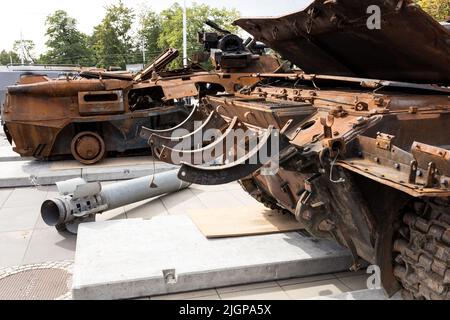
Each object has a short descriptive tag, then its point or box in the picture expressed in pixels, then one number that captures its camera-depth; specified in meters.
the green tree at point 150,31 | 39.22
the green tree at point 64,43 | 39.41
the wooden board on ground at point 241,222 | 4.88
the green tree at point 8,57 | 68.50
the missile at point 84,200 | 5.52
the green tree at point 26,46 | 55.70
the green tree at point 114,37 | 37.53
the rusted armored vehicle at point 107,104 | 8.69
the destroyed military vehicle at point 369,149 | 2.93
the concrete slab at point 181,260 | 3.90
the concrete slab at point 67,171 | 8.07
